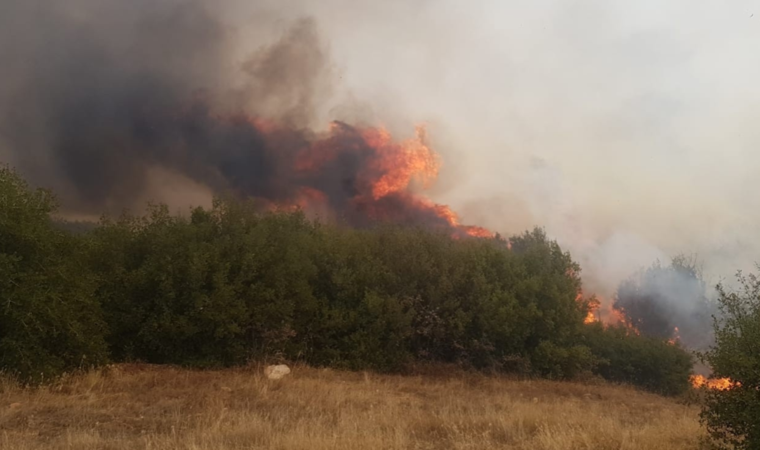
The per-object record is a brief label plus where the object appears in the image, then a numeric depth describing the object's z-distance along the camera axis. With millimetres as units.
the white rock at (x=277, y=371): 17338
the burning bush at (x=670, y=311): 48781
